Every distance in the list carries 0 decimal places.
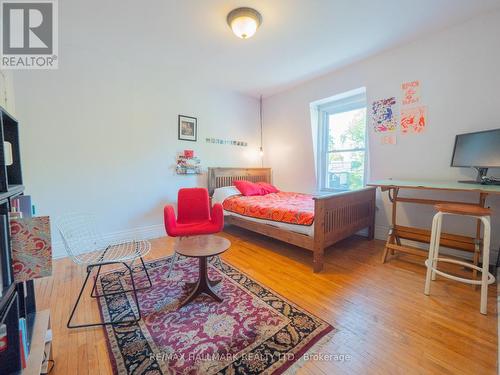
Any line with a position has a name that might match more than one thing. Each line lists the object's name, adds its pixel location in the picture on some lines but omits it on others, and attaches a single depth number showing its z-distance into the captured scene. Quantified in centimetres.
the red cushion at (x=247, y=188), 374
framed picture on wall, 360
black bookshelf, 77
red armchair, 235
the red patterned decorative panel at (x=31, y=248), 86
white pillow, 361
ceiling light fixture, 208
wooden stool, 162
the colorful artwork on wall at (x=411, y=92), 271
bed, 227
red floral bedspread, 249
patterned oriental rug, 123
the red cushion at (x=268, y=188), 404
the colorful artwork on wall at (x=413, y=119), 269
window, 351
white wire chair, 158
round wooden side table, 171
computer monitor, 210
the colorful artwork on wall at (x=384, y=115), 292
